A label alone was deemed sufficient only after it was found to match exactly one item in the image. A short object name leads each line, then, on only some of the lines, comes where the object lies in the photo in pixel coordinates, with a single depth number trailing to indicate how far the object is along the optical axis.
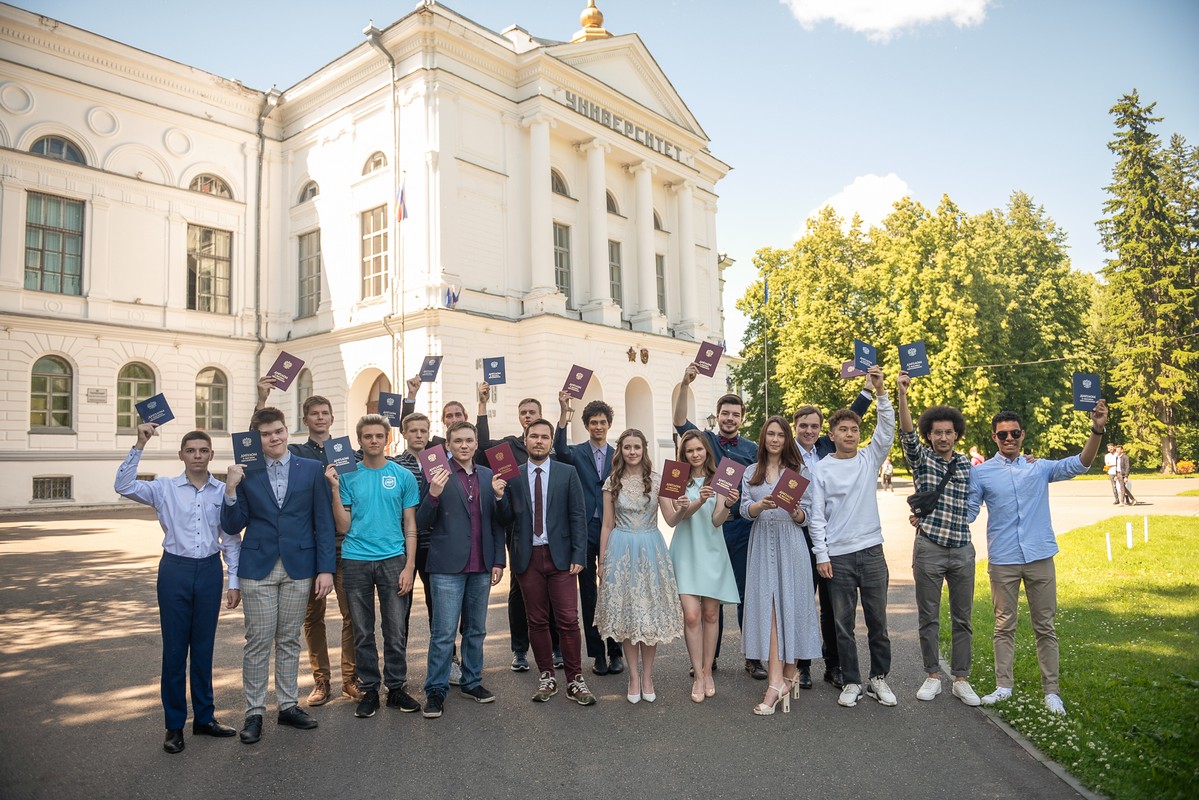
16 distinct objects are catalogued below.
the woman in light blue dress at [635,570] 6.13
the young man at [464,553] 6.14
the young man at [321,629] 6.21
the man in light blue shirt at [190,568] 5.37
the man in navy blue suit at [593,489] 7.04
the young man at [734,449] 7.02
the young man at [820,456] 6.55
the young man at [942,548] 6.07
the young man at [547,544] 6.29
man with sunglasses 5.85
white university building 24.95
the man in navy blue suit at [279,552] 5.56
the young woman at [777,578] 6.03
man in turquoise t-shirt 6.01
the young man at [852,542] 6.07
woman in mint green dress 6.18
